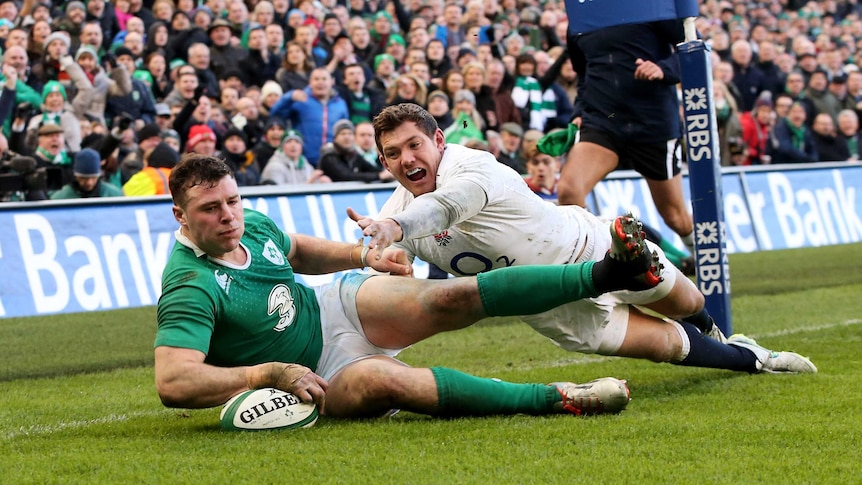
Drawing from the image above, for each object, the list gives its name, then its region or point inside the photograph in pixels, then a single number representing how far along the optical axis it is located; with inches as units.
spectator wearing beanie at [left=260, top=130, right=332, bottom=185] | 541.3
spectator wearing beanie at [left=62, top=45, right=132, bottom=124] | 516.1
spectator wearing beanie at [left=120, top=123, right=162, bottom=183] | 499.2
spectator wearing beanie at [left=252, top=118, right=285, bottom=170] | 556.1
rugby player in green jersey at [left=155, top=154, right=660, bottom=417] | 189.5
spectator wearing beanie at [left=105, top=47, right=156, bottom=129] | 530.9
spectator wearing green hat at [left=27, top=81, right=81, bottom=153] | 490.6
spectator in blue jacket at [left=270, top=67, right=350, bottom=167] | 570.3
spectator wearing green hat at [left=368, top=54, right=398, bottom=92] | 637.3
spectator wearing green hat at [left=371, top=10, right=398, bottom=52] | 708.7
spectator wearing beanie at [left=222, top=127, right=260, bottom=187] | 539.5
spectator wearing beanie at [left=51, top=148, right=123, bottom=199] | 460.4
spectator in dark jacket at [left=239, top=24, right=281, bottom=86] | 607.5
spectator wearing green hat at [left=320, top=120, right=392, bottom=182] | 555.5
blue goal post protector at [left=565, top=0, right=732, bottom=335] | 284.2
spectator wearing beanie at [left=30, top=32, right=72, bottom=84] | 516.4
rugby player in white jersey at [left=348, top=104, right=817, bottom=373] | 202.7
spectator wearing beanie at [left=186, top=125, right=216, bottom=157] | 497.0
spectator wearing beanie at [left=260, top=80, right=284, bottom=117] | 582.9
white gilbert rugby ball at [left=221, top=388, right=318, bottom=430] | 193.2
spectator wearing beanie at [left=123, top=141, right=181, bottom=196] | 478.9
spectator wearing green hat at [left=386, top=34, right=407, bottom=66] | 693.3
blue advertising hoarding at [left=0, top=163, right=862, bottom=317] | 411.8
